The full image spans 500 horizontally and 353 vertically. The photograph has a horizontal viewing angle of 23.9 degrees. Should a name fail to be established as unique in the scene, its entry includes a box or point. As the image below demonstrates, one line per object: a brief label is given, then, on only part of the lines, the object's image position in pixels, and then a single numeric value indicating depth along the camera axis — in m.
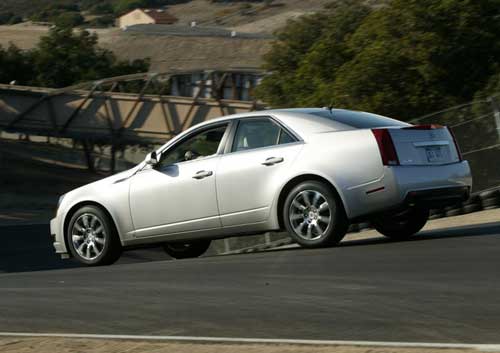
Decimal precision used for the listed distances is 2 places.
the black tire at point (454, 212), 18.61
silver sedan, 11.68
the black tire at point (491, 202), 18.11
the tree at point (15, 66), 84.76
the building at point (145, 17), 153.25
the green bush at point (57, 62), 85.50
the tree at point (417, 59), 35.41
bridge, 64.06
